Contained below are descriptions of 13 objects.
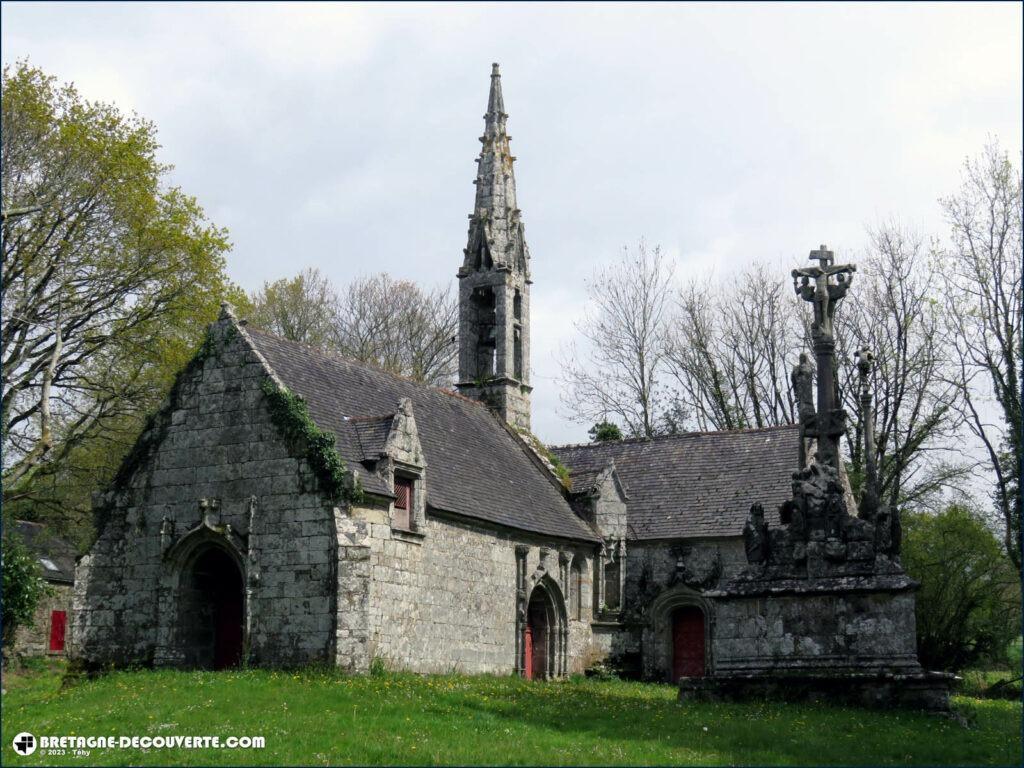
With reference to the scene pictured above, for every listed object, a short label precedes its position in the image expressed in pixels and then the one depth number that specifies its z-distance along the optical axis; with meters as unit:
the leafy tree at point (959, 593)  32.56
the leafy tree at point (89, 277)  27.80
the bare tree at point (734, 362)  43.12
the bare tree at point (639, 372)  45.50
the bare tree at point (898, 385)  36.12
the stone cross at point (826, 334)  19.73
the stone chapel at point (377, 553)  21.14
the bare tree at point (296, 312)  45.75
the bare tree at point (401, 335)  46.91
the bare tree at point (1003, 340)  29.83
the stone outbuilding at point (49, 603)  35.50
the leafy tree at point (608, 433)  37.84
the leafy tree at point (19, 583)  25.38
